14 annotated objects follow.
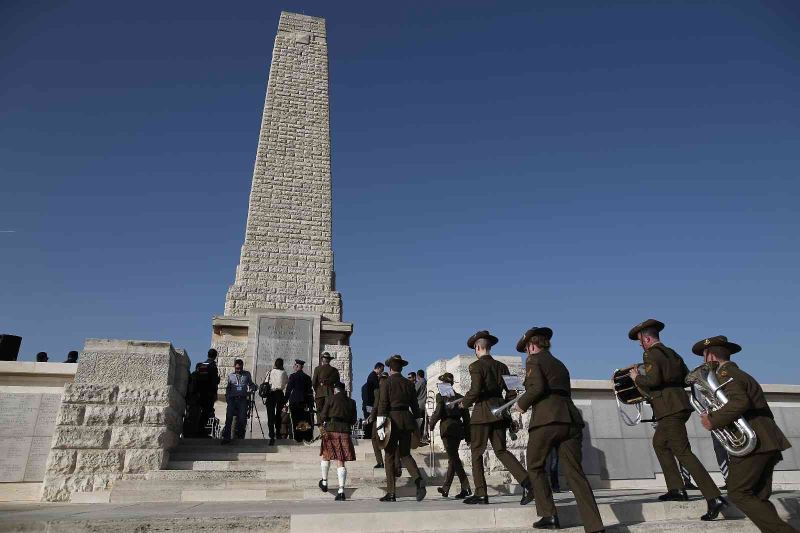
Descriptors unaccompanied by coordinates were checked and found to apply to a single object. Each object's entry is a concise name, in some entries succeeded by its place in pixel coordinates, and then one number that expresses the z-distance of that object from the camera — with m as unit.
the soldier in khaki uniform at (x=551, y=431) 4.10
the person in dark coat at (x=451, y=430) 6.66
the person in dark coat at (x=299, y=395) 9.18
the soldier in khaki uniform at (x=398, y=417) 6.41
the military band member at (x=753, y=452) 3.89
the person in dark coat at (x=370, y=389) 10.42
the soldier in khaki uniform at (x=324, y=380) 8.23
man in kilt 6.59
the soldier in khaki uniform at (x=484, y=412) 5.56
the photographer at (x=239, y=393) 8.84
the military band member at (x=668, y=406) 5.20
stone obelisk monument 13.08
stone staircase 6.53
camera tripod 9.23
